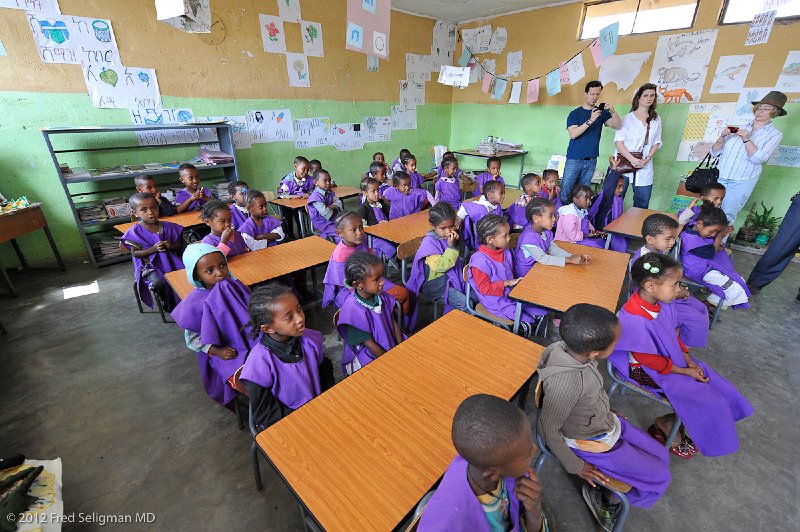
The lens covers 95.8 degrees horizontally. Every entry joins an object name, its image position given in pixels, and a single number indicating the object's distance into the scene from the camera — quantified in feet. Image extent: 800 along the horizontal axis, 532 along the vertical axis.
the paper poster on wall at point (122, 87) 12.62
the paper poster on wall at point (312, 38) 16.87
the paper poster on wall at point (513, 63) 20.48
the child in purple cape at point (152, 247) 9.33
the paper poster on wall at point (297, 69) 16.88
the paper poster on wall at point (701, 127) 15.43
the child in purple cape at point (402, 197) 13.24
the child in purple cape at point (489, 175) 15.70
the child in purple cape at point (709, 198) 10.28
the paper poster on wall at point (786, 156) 14.30
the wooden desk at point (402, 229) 9.78
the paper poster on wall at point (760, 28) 13.67
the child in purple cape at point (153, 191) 11.59
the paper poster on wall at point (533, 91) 19.89
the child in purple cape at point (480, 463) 2.62
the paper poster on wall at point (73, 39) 11.50
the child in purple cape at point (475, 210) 10.85
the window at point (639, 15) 15.58
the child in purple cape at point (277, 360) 4.58
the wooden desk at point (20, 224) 10.68
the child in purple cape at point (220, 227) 8.41
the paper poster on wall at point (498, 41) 20.68
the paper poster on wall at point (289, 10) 15.87
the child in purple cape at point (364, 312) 5.59
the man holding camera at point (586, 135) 13.33
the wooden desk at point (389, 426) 3.10
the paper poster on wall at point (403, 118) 21.94
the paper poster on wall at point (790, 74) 13.67
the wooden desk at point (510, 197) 13.25
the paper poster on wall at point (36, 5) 10.97
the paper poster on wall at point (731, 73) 14.57
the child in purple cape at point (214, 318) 5.90
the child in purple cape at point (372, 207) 10.80
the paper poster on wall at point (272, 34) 15.60
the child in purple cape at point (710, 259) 8.63
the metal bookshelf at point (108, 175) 11.97
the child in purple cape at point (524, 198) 11.90
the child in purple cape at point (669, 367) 4.94
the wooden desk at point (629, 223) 10.02
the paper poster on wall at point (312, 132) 18.16
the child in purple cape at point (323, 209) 12.68
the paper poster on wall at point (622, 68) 16.81
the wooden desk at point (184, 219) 10.40
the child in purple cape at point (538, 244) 7.93
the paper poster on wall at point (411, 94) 21.89
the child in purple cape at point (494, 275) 7.20
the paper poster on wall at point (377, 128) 20.81
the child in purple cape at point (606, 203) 12.28
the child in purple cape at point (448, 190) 14.75
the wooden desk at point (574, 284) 6.33
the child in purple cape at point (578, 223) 10.31
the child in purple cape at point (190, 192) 12.50
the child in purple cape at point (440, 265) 7.88
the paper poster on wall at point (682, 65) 15.25
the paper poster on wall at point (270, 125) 16.60
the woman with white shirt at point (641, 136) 12.80
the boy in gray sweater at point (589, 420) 3.98
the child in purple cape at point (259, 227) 10.05
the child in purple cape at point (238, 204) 11.12
